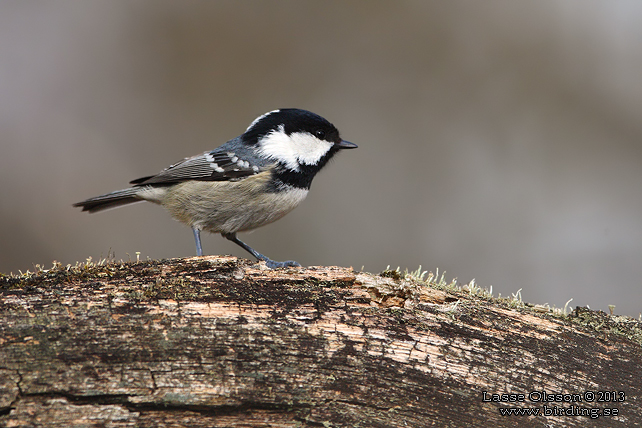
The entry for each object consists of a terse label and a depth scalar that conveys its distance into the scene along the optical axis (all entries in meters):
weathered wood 3.70
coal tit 3.78
